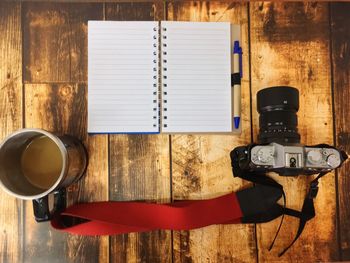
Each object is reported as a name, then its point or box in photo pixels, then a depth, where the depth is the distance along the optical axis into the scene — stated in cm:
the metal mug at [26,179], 73
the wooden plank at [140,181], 90
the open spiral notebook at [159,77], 91
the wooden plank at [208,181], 90
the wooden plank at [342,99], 91
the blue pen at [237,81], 91
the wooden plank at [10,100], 89
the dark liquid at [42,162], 80
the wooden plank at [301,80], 91
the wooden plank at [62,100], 89
